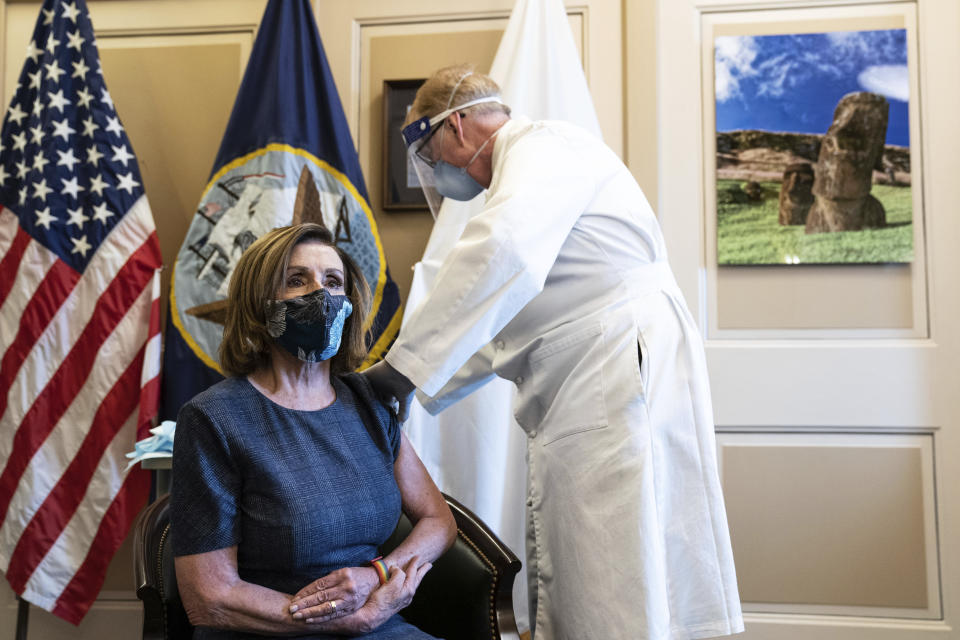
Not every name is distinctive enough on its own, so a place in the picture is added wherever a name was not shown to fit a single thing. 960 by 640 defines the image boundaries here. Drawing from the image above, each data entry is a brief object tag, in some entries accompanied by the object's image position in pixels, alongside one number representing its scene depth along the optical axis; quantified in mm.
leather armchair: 1613
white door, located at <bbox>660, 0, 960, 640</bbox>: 2730
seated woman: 1377
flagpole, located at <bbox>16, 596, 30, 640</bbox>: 2752
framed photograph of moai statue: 2793
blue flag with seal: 2744
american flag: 2686
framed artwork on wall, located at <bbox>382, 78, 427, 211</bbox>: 2951
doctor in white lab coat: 1565
